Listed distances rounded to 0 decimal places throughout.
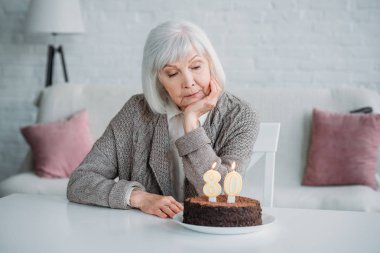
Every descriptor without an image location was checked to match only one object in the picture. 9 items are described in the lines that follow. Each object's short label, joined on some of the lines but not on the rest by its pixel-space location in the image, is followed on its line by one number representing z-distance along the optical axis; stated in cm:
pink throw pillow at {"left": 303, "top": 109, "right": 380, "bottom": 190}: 338
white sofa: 344
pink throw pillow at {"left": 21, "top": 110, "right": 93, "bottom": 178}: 368
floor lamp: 427
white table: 123
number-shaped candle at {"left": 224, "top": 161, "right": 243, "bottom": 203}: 140
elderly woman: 183
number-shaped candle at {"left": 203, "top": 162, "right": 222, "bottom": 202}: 141
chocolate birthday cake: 135
